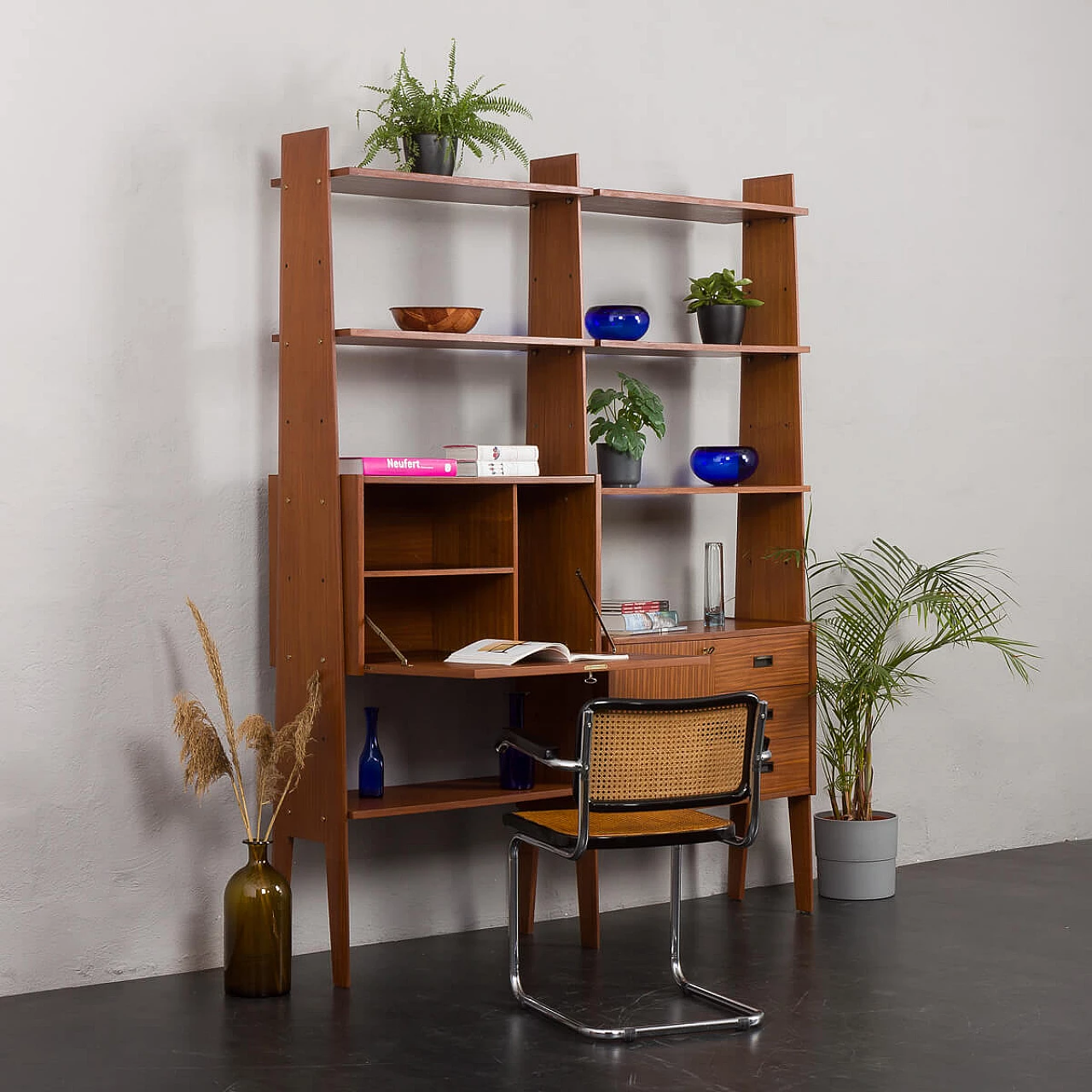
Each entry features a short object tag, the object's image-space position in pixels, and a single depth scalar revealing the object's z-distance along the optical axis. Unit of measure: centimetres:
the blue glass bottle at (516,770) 486
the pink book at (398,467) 453
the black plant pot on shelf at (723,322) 539
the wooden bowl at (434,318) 470
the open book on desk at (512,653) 444
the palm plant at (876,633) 565
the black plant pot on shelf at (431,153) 473
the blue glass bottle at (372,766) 474
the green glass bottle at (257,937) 440
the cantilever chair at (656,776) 390
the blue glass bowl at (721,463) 538
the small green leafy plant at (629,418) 514
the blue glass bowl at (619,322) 516
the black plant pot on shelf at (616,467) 516
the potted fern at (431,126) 474
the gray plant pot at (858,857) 560
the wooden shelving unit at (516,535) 454
